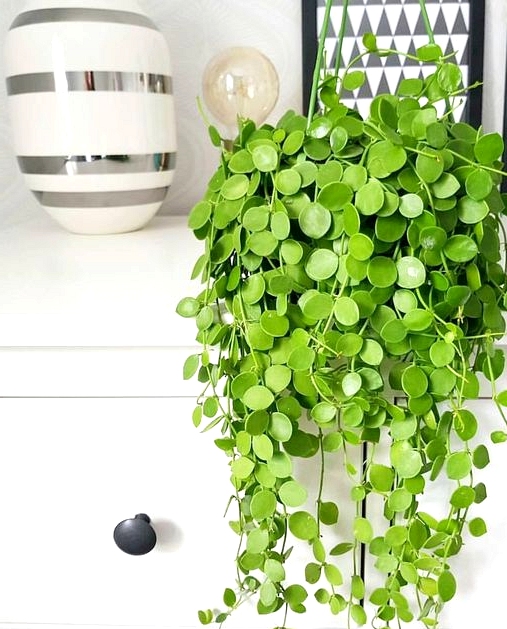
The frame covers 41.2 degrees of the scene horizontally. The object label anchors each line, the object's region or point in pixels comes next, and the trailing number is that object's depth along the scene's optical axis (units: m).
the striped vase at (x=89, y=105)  0.84
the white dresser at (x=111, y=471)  0.58
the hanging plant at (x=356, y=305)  0.46
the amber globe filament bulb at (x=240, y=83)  0.90
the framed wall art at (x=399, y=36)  0.98
